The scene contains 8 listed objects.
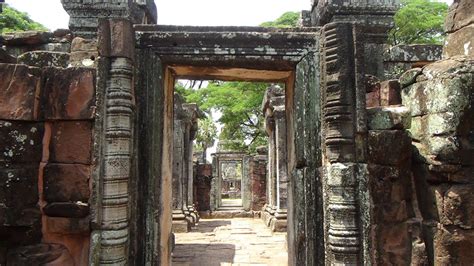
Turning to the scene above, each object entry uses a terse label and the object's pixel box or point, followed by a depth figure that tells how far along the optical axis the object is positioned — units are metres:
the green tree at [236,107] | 17.45
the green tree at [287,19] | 18.12
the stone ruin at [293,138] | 2.78
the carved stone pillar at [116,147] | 2.81
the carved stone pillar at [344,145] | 2.88
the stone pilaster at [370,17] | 4.67
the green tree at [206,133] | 22.97
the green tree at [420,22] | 15.52
